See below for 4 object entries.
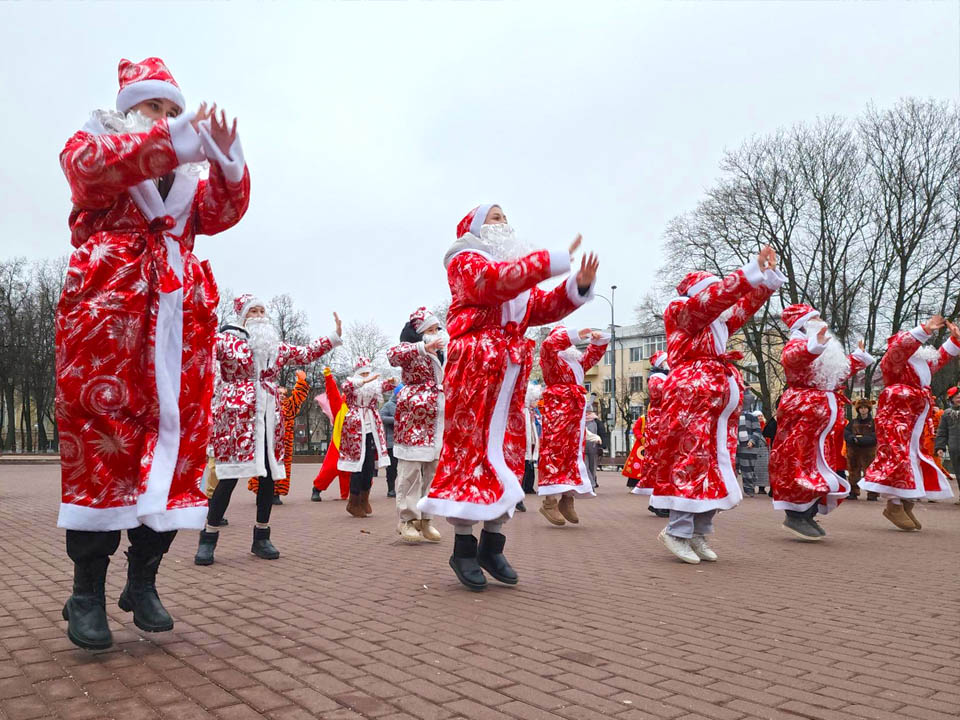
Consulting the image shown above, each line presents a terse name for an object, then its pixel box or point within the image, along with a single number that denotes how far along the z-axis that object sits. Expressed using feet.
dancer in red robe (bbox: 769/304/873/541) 24.59
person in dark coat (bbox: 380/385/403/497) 45.91
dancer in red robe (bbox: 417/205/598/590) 15.17
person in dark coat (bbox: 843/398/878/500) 50.71
